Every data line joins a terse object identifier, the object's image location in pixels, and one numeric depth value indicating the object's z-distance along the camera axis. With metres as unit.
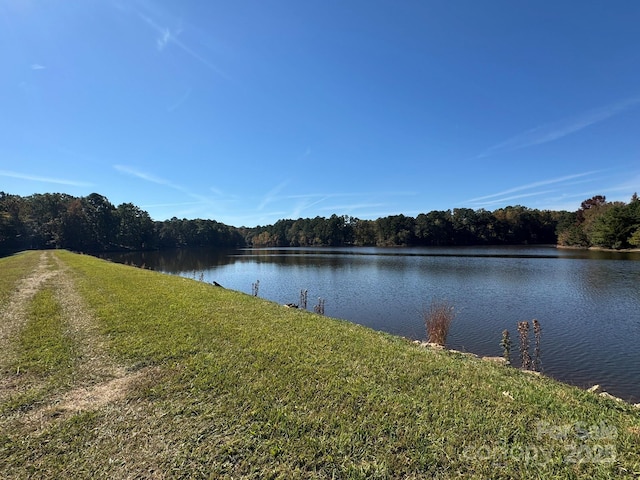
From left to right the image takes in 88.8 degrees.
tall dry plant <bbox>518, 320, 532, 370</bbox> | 8.09
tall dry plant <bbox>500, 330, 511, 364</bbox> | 8.56
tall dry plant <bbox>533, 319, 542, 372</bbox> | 8.48
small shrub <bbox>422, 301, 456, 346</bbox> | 11.10
